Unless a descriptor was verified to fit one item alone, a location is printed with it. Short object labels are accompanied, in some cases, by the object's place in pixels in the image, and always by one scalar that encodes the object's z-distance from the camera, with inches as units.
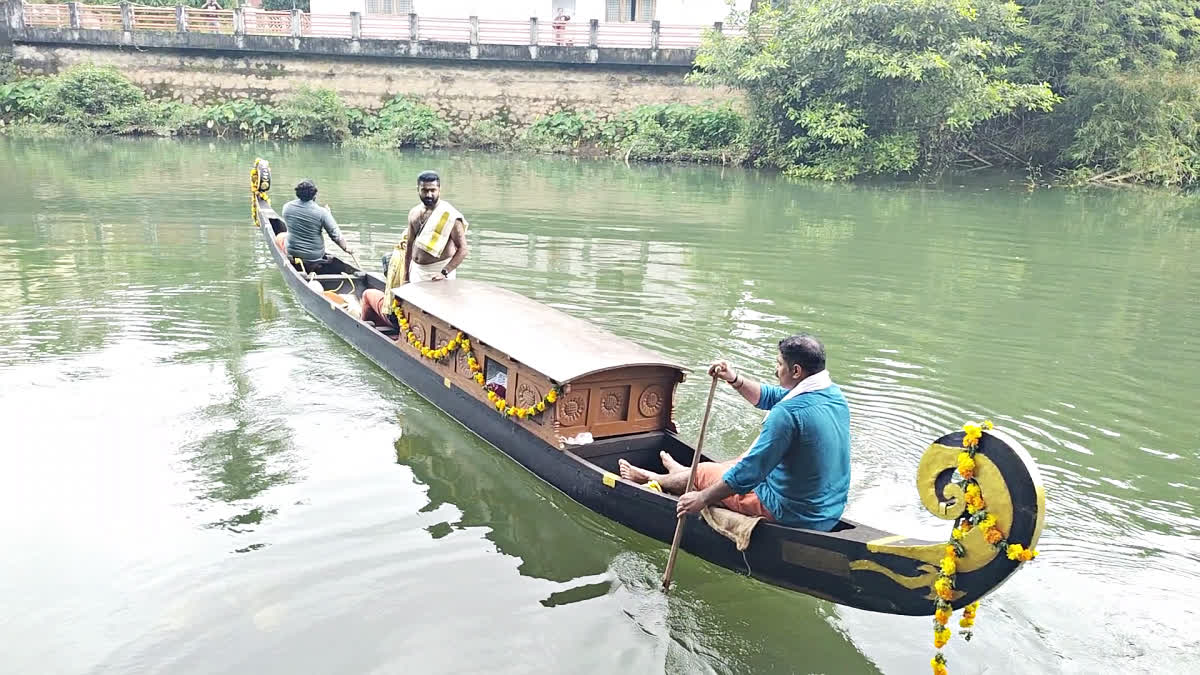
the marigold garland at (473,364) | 225.3
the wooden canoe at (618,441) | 150.5
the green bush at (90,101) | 1091.3
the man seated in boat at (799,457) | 169.8
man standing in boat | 313.4
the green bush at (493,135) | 1133.1
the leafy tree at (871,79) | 868.0
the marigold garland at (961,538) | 144.9
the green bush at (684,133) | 1053.2
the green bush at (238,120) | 1125.1
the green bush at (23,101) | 1104.2
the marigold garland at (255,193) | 497.0
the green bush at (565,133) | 1117.7
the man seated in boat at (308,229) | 398.3
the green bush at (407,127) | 1118.4
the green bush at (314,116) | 1110.4
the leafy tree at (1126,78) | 921.5
